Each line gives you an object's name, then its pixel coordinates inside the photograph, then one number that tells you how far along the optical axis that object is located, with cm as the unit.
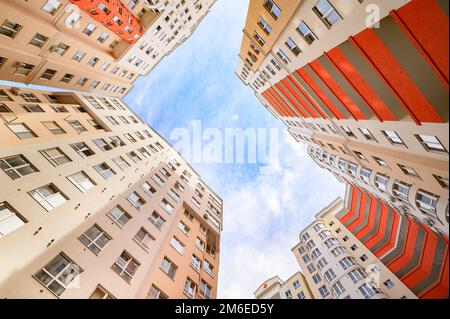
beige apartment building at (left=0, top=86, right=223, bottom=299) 913
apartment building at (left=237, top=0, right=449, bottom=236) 525
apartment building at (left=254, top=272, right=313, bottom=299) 4132
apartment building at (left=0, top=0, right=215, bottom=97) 1839
